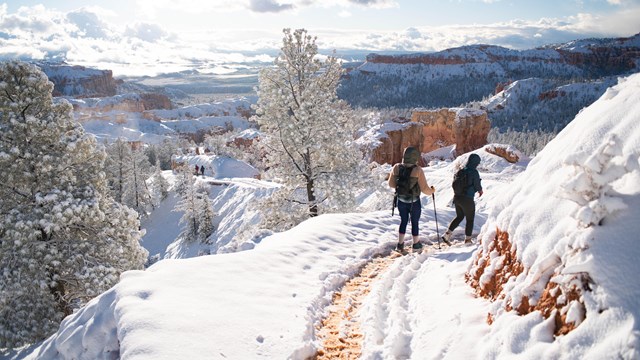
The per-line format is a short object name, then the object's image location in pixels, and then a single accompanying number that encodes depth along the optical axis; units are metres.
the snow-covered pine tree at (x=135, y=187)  46.34
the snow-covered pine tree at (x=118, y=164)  42.03
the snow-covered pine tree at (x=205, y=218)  37.53
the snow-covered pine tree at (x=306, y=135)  15.12
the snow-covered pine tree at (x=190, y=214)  38.06
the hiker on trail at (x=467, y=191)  8.55
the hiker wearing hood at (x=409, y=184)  8.30
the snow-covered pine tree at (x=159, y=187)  53.07
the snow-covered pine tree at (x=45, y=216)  10.50
